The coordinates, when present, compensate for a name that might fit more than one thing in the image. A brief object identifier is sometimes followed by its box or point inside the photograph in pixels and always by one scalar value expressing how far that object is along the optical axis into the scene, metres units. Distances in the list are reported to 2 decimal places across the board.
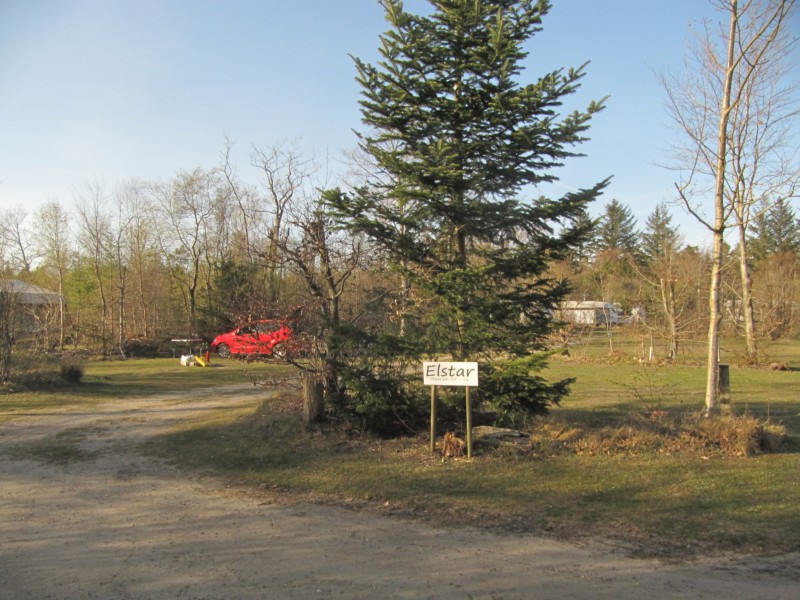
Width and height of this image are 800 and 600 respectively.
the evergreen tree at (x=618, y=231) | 72.19
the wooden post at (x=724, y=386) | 9.74
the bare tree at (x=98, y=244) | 37.34
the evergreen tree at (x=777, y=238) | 59.94
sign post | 7.83
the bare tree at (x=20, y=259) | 36.00
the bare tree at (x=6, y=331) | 16.52
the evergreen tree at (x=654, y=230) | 58.99
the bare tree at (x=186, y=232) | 43.53
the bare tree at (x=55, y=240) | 39.16
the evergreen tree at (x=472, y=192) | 8.55
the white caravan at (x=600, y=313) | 30.91
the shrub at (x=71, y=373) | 17.52
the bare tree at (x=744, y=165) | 9.34
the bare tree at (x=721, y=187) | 9.10
